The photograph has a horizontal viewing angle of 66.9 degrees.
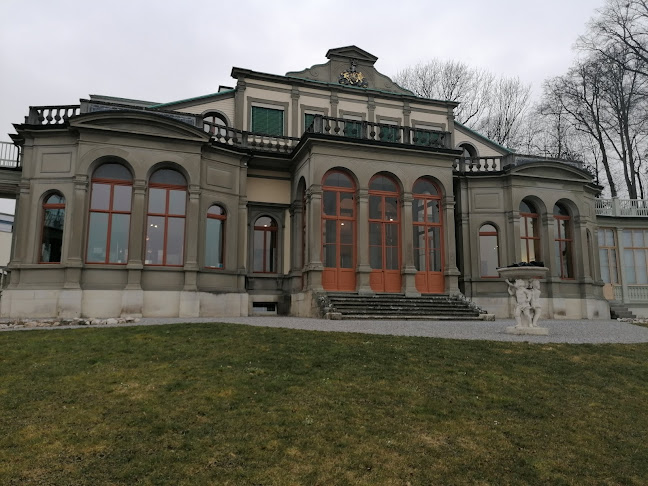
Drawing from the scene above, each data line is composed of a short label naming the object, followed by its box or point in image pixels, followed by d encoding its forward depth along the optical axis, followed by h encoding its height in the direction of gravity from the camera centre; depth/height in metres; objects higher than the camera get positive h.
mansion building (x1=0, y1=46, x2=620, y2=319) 16.95 +3.54
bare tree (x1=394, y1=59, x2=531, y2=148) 34.88 +13.64
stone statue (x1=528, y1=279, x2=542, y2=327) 12.74 -0.06
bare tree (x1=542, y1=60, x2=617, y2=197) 30.05 +12.38
